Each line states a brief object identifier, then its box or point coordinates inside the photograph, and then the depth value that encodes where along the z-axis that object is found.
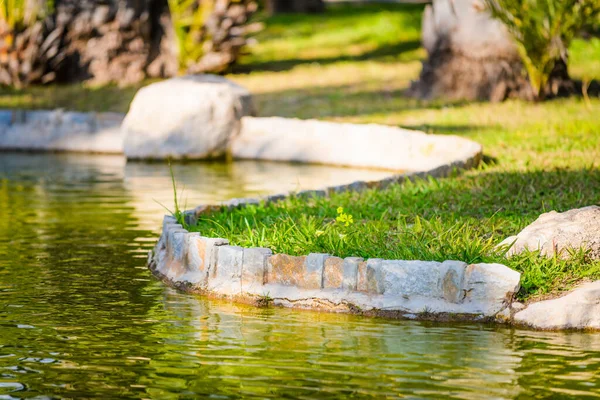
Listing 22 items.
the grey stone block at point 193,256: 14.65
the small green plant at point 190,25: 37.20
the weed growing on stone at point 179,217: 16.11
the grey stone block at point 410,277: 13.04
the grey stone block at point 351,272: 13.33
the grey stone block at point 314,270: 13.48
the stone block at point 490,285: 12.84
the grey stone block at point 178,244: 15.02
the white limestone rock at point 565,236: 13.62
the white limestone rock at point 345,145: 24.90
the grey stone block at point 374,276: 13.20
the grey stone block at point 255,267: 13.83
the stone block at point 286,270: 13.62
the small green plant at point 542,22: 30.55
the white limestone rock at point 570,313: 12.57
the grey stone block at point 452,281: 12.91
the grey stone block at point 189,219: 16.64
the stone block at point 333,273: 13.40
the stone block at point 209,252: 14.32
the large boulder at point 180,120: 28.22
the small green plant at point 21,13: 35.46
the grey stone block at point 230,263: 14.00
